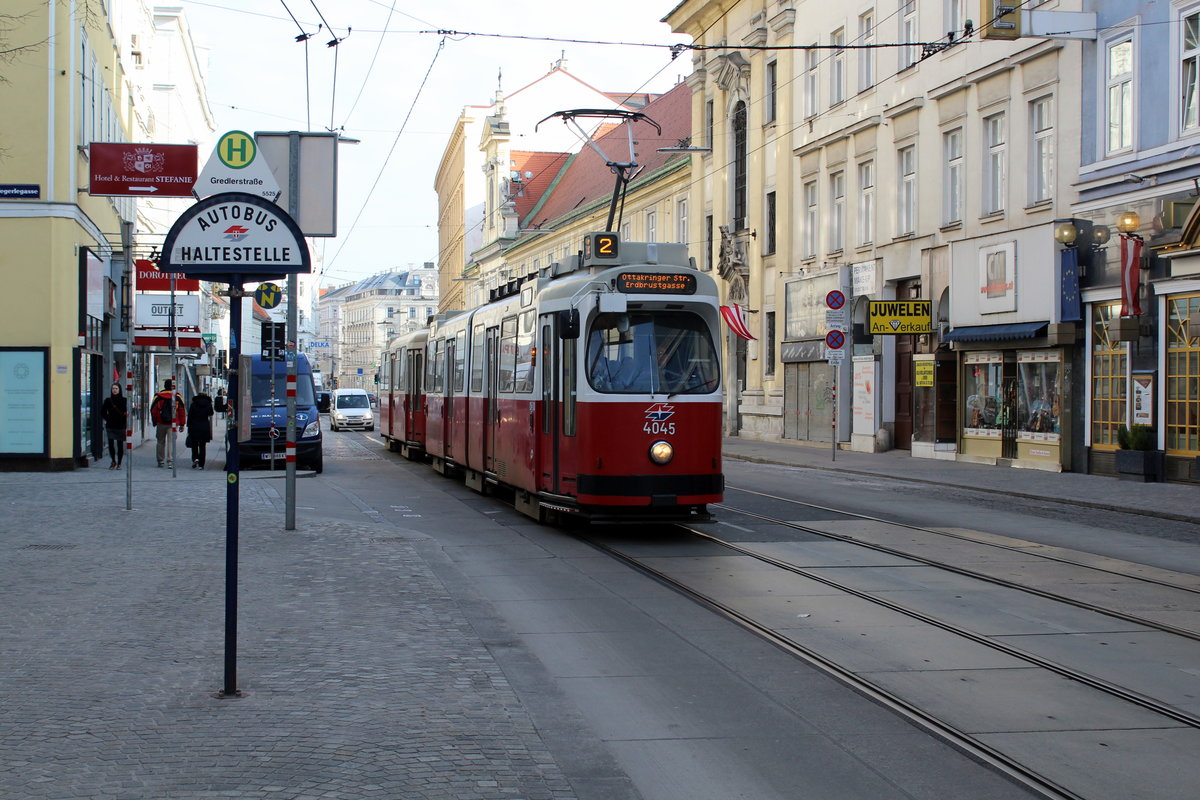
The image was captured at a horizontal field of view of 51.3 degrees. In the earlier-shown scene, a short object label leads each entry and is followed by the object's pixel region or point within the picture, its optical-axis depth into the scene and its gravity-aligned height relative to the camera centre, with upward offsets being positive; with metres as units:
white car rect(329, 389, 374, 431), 55.12 -0.99
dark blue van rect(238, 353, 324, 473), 25.77 -0.60
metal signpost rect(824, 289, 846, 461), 29.03 +1.52
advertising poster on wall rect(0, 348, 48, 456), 23.36 -0.26
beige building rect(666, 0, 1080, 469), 26.39 +5.00
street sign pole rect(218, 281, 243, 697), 6.45 -0.69
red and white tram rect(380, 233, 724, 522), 13.56 +0.03
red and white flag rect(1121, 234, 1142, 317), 22.38 +2.17
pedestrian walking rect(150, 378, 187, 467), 25.84 -0.55
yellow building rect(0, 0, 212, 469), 23.39 +2.77
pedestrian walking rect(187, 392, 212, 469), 26.81 -0.76
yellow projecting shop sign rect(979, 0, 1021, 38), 24.36 +7.27
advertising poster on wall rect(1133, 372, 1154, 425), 22.36 -0.07
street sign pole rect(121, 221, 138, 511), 15.79 +1.18
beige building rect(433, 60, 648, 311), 81.00 +16.80
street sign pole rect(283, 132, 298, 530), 13.71 +0.23
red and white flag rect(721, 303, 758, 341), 40.03 +2.31
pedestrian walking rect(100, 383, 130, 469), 24.59 -0.59
